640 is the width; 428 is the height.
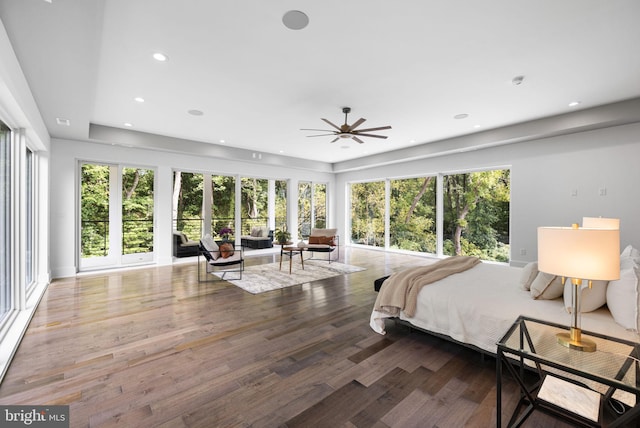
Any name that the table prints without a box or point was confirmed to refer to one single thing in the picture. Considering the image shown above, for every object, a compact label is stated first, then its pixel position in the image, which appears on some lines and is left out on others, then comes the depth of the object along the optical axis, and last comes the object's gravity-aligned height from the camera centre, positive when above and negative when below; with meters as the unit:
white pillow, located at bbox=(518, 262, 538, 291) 2.58 -0.59
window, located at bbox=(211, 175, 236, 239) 7.41 +0.31
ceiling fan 4.38 +1.29
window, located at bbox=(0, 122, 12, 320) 2.86 -0.05
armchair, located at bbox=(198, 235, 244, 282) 4.82 -0.68
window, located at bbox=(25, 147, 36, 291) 4.14 -0.08
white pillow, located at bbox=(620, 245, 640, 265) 2.30 -0.39
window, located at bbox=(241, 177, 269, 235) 8.05 +0.32
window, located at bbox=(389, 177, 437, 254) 7.66 -0.05
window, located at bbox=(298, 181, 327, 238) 9.54 +0.27
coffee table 5.79 -0.73
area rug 4.64 -1.15
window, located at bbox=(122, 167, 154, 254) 6.13 +0.11
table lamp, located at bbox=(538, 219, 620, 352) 1.44 -0.23
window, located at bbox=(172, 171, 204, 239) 6.81 +0.29
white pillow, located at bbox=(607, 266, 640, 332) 1.78 -0.57
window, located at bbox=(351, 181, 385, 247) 9.02 +0.02
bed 1.84 -0.74
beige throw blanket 2.75 -0.76
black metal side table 1.33 -0.76
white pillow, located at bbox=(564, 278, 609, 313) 2.00 -0.60
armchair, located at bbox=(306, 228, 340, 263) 6.48 -0.66
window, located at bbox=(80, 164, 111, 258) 5.75 +0.10
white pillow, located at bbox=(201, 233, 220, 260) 4.83 -0.56
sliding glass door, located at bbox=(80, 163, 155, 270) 5.79 +0.00
